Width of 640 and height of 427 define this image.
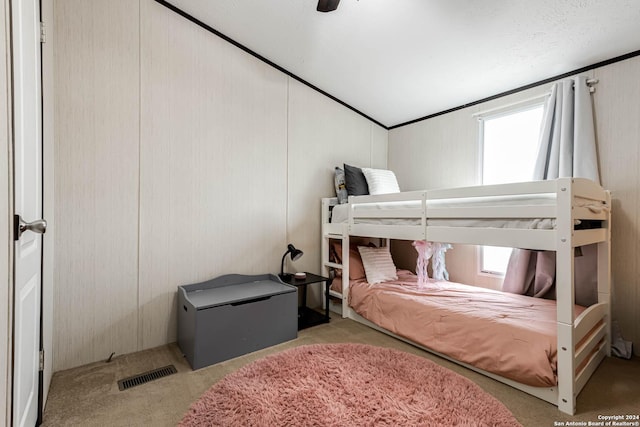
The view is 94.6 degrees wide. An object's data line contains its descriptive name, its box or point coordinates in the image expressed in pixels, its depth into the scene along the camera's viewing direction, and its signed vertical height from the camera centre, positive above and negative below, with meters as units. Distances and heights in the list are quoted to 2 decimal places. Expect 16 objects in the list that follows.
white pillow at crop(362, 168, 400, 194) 3.06 +0.32
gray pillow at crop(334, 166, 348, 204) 3.06 +0.27
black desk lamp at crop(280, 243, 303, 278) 2.63 -0.36
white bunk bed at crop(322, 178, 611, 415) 1.51 -0.11
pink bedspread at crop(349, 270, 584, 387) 1.61 -0.73
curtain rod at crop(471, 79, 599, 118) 2.22 +0.95
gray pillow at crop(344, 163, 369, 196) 3.05 +0.32
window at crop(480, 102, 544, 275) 2.58 +0.59
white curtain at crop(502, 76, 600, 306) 2.19 +0.45
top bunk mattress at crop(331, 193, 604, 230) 1.63 +0.04
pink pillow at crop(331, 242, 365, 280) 2.87 -0.49
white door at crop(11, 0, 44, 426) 0.98 +0.05
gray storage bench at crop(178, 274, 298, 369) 1.92 -0.75
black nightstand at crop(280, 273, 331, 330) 2.59 -0.97
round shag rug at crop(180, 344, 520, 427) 1.40 -0.99
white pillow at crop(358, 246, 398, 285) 2.81 -0.52
